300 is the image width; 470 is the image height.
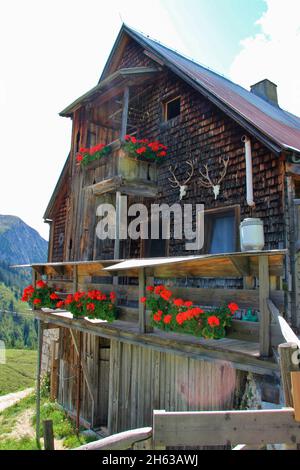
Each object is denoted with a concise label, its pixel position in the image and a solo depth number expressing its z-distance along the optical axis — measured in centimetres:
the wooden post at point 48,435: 275
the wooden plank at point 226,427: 216
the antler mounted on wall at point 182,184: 945
